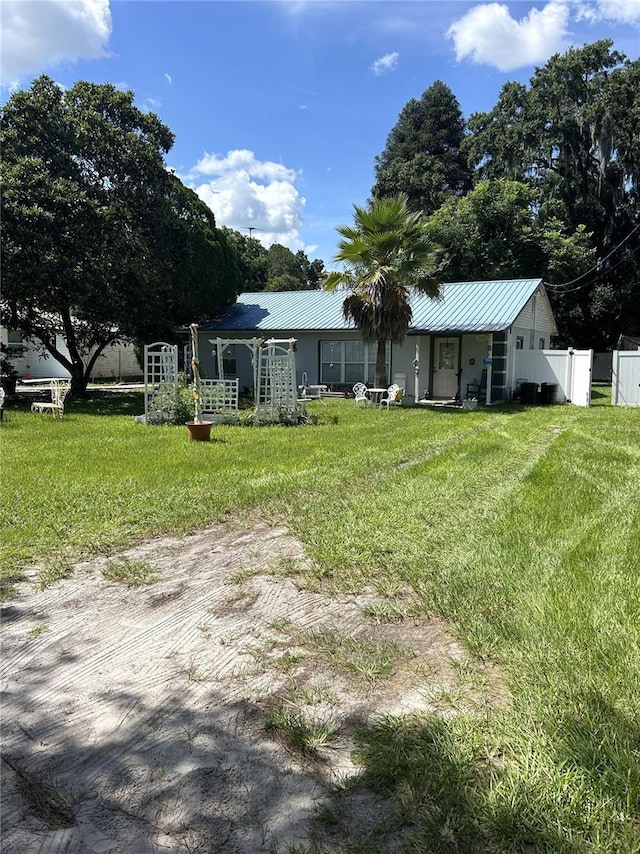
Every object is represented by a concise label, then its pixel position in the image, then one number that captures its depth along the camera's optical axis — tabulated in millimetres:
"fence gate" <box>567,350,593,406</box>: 16908
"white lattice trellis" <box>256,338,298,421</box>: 12461
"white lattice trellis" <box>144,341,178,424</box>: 12672
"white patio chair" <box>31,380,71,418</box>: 13919
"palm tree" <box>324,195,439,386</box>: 15508
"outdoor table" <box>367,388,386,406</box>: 16014
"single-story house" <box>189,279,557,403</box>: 17344
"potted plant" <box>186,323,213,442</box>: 9992
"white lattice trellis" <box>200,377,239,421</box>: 12758
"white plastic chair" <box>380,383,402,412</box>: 15891
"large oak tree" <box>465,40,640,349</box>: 28000
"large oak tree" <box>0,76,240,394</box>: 14945
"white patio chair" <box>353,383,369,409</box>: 16250
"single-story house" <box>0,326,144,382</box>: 28109
